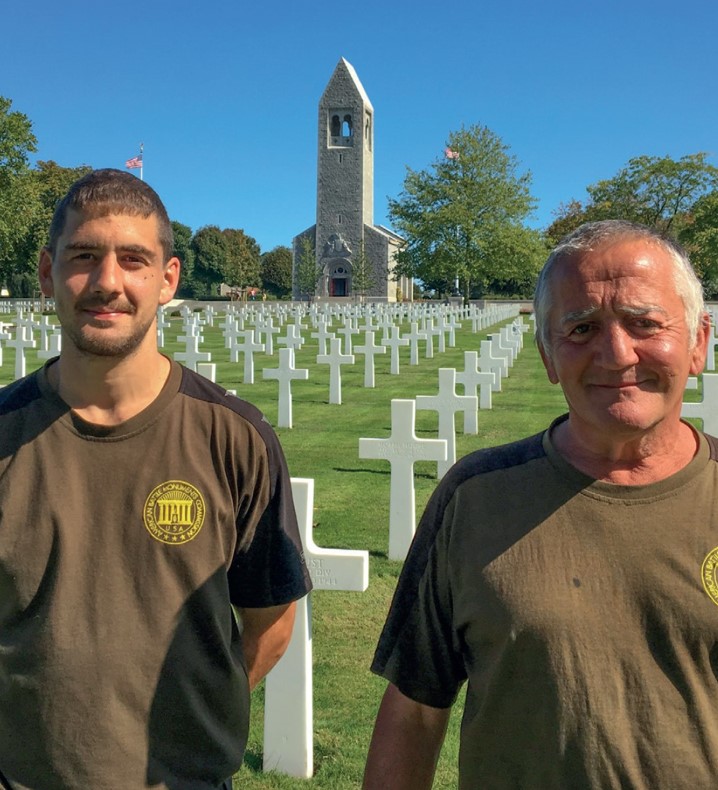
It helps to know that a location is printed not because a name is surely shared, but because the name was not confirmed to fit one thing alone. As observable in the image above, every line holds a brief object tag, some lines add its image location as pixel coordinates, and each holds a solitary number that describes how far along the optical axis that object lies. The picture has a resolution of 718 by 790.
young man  1.75
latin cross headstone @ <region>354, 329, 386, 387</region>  14.27
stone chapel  67.62
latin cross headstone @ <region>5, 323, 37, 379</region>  13.71
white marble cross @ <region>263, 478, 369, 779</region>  2.87
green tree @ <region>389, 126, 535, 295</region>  46.19
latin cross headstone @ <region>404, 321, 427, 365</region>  18.23
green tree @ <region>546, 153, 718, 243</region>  45.00
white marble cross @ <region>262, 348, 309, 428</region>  10.41
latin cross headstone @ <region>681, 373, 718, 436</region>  5.46
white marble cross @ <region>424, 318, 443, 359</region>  19.48
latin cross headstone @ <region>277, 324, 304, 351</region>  17.79
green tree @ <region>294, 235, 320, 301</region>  65.56
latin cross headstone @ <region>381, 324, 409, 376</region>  16.33
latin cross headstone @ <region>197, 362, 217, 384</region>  8.19
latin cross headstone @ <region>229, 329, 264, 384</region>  14.30
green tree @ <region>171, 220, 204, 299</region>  80.25
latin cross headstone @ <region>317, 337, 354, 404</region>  12.38
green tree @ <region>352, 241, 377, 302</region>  64.75
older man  1.39
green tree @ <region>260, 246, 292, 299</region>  93.06
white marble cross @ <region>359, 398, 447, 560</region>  5.33
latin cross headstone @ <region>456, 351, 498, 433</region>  10.75
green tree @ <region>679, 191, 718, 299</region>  40.69
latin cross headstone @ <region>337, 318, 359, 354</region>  18.25
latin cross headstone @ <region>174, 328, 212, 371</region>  11.70
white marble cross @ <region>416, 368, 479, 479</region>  7.95
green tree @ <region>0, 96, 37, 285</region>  31.44
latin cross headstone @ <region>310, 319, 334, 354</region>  16.94
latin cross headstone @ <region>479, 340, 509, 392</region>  12.91
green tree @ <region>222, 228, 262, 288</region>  79.62
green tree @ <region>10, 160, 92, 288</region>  35.03
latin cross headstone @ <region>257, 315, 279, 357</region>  19.48
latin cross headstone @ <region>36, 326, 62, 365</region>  13.25
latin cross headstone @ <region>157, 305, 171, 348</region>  22.64
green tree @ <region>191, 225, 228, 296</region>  81.88
